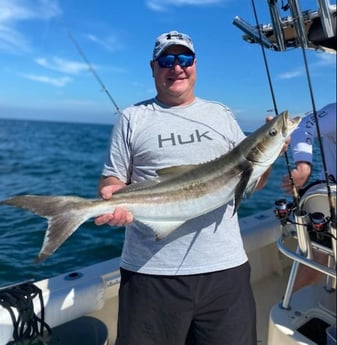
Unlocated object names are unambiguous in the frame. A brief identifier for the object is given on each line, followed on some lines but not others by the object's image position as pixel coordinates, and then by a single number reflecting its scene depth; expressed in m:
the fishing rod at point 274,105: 2.31
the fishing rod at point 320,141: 1.96
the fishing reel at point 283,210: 2.45
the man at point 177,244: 2.21
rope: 2.55
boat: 2.17
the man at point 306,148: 2.36
